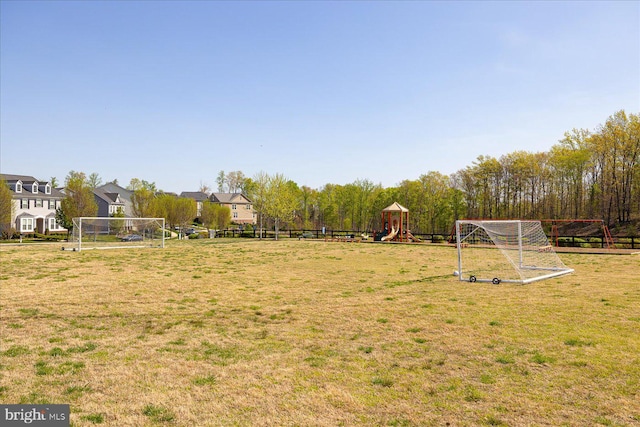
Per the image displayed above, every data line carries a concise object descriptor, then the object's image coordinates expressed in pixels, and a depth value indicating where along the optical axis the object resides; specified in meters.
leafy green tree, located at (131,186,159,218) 60.06
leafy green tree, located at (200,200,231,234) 74.56
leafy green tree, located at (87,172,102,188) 101.81
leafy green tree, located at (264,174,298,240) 50.91
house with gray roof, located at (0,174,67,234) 56.38
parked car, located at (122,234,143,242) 35.89
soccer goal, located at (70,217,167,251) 33.53
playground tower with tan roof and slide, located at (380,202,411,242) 40.68
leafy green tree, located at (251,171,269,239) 52.31
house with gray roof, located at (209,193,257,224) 102.75
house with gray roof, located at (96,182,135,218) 84.88
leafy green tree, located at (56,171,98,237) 50.09
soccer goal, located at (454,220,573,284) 16.33
